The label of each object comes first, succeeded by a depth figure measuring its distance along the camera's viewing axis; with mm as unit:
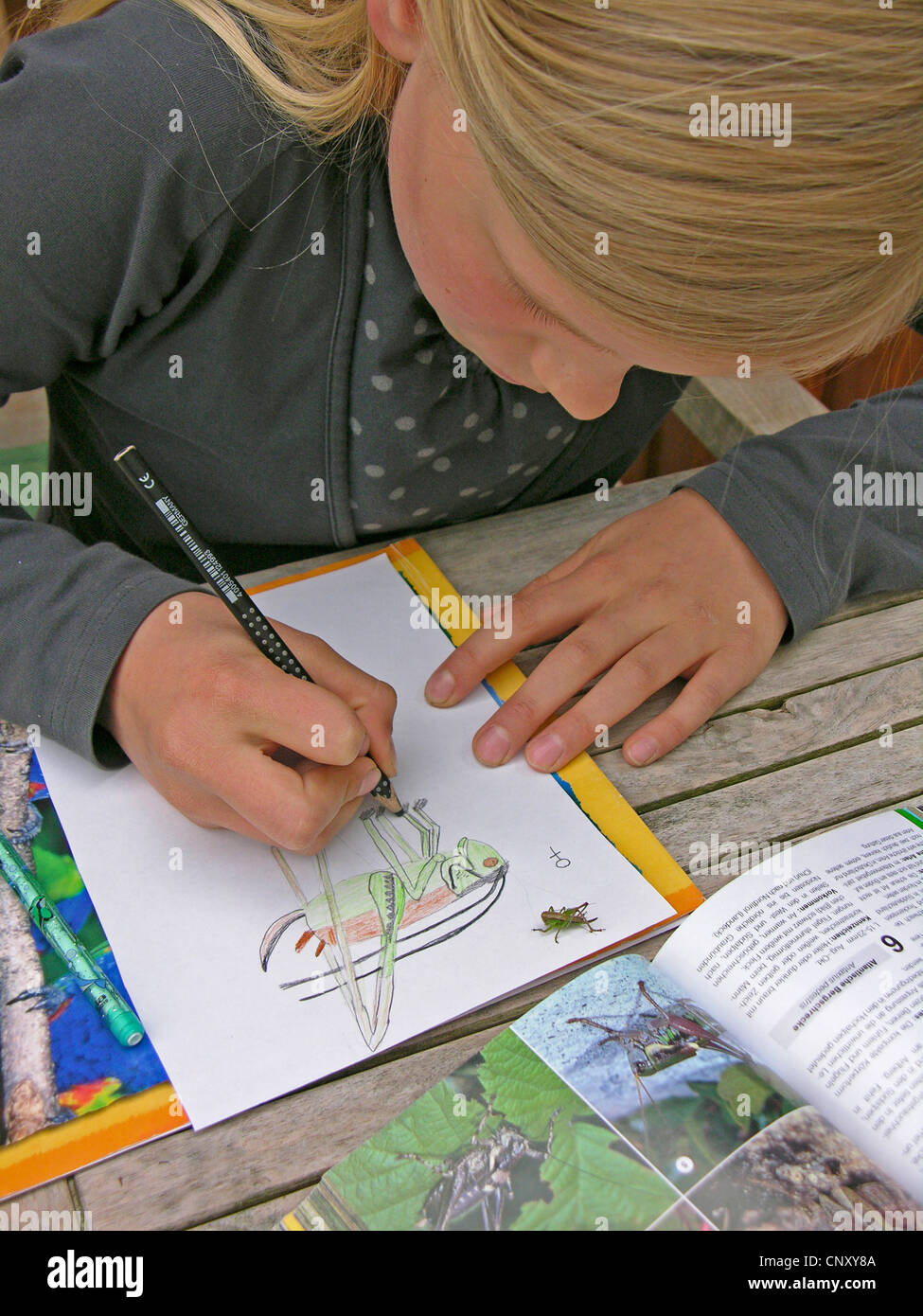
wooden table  445
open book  418
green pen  490
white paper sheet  494
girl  405
